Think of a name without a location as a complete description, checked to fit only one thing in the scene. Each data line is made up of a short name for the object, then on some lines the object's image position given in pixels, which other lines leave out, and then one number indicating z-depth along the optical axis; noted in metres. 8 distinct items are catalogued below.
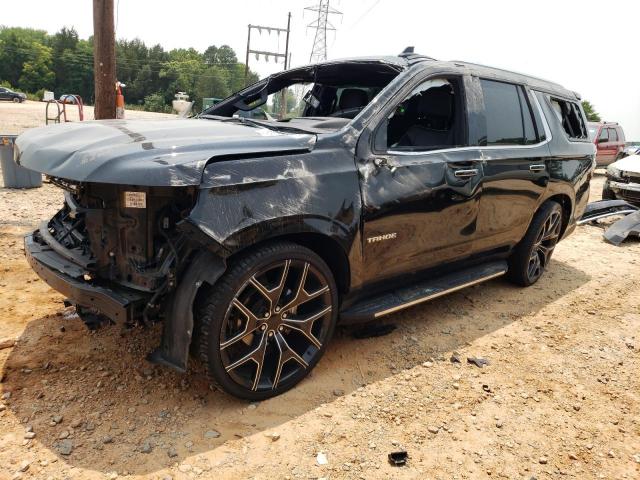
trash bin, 7.33
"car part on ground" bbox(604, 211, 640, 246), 7.06
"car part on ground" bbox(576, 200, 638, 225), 8.02
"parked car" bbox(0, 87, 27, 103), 47.62
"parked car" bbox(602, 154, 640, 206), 9.09
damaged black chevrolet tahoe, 2.31
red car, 16.38
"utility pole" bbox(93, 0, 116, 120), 6.31
